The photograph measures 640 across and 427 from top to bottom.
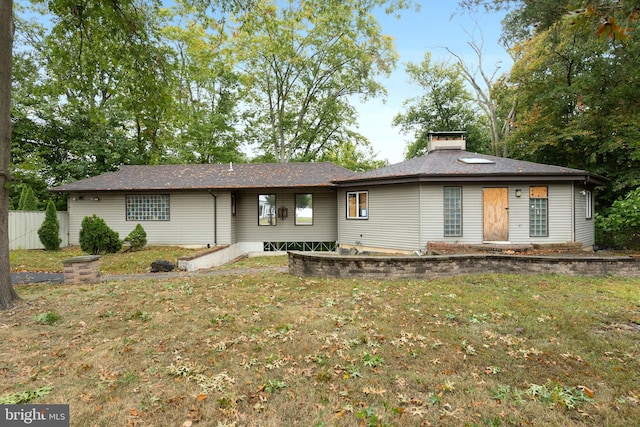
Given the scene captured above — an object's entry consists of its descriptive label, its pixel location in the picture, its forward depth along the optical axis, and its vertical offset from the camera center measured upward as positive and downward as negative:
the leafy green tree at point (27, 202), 14.03 +0.66
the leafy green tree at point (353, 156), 28.34 +5.92
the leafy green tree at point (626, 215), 9.36 -0.06
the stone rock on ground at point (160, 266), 9.09 -1.48
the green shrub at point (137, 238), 12.46 -0.92
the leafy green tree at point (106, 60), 6.71 +3.59
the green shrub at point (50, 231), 12.72 -0.60
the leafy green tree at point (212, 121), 22.67 +7.20
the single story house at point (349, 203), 10.70 +0.48
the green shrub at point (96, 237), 11.21 -0.76
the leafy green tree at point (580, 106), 11.36 +4.74
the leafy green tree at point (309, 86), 24.41 +11.01
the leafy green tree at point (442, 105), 25.17 +9.11
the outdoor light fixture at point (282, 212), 14.82 +0.14
